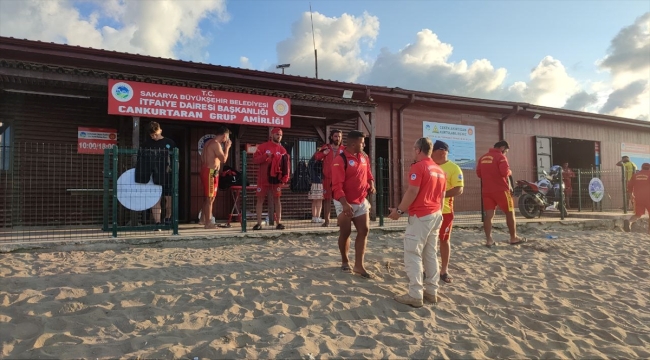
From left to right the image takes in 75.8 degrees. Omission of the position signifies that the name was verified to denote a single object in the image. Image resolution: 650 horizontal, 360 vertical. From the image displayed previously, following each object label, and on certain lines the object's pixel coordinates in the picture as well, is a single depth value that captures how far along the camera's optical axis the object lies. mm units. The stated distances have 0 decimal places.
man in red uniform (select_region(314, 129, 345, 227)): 6866
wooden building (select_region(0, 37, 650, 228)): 7820
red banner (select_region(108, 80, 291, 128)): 7590
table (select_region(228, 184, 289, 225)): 7747
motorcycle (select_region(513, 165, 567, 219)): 10938
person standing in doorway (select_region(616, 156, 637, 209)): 13188
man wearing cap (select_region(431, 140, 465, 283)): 4863
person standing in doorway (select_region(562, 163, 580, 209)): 13016
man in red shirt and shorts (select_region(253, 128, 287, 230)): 7109
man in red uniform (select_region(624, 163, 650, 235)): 9562
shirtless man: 6969
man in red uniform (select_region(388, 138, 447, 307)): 4141
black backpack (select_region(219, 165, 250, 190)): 8164
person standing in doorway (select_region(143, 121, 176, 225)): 6621
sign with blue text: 12805
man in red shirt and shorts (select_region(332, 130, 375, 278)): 4754
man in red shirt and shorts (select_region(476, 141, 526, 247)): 6797
